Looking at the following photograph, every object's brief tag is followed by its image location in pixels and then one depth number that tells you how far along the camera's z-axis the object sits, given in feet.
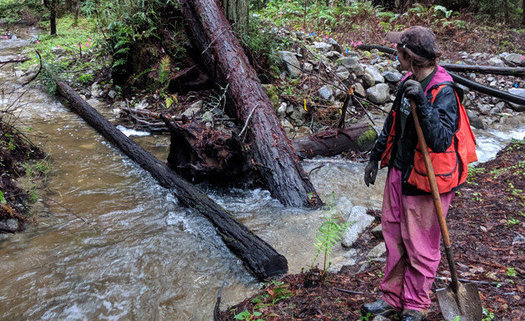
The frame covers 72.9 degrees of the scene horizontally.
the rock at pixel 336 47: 34.99
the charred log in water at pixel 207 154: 17.85
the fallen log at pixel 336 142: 22.15
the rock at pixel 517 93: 31.64
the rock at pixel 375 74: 31.24
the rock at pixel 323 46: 33.71
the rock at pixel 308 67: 30.36
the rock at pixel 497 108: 31.57
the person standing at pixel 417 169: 7.70
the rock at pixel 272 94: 26.53
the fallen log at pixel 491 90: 26.24
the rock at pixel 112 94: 30.86
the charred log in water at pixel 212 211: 12.17
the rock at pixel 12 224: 14.29
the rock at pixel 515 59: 36.24
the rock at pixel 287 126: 25.80
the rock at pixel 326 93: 28.19
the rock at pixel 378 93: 30.12
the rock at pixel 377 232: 14.07
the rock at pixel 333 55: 33.01
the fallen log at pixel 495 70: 26.78
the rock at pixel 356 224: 14.23
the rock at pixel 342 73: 30.35
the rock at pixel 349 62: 31.27
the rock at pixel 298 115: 26.96
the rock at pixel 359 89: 29.95
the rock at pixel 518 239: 11.77
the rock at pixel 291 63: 29.66
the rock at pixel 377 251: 12.56
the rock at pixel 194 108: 25.22
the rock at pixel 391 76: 31.81
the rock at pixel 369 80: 30.91
